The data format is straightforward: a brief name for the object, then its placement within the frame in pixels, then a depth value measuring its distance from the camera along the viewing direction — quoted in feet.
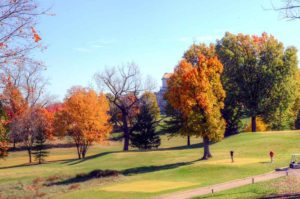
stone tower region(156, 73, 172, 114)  569.72
